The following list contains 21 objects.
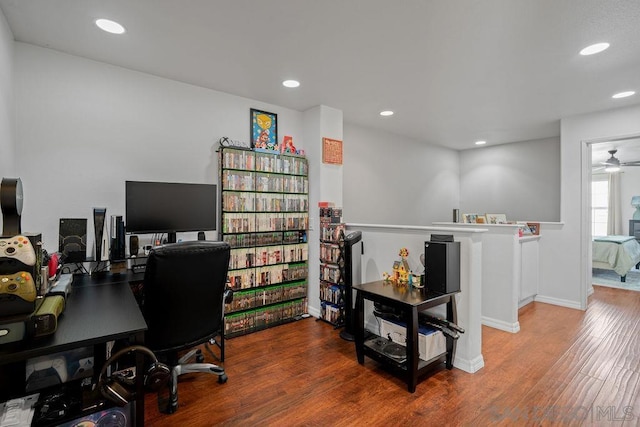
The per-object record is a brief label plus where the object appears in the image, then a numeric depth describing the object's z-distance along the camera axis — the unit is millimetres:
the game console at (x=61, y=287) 1628
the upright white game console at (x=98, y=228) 2473
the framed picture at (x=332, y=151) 3783
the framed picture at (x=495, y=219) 4912
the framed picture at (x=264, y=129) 3564
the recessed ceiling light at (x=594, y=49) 2391
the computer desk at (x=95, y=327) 1190
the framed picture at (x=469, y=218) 5321
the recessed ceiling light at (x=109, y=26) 2139
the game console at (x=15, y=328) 1195
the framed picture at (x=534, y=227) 4551
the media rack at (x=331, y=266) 3477
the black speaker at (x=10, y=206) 1433
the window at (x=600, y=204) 8312
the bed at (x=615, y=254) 5426
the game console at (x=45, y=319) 1267
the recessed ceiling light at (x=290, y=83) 3094
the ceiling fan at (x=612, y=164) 6214
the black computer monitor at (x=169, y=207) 2598
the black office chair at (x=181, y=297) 1868
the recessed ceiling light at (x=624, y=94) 3344
